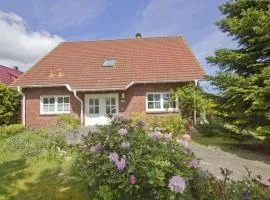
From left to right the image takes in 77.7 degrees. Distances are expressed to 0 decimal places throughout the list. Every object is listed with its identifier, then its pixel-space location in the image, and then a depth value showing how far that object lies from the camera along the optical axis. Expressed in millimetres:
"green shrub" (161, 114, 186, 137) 7912
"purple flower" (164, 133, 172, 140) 2583
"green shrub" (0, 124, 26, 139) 8200
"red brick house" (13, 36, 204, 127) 10389
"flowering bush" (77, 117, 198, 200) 2096
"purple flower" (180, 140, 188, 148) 2526
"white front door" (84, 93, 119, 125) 10745
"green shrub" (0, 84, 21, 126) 10915
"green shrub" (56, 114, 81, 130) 9915
